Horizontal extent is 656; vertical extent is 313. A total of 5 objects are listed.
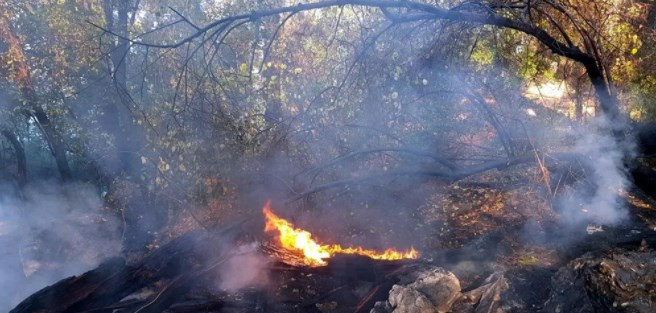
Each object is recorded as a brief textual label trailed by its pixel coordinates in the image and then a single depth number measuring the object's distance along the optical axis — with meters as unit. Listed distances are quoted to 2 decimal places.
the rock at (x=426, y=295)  4.52
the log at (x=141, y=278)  5.45
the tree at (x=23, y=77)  11.95
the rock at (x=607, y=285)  3.96
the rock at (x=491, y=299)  4.55
